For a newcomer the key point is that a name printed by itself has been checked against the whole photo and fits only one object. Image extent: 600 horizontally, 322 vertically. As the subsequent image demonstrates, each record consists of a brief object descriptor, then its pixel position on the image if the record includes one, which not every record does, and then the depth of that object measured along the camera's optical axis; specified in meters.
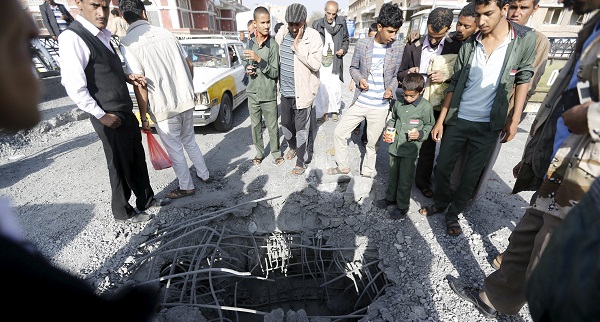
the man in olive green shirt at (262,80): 3.37
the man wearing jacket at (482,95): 2.21
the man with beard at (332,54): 5.04
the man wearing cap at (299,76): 3.31
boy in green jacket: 2.67
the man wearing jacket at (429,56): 3.08
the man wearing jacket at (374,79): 3.03
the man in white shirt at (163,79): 2.68
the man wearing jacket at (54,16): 7.01
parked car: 5.05
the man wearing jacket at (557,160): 1.19
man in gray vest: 2.22
